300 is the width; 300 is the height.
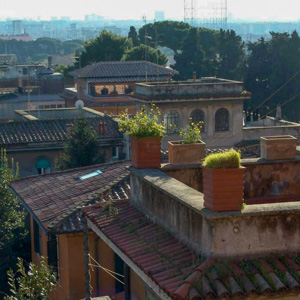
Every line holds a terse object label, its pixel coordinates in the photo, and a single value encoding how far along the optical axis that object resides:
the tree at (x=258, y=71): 55.44
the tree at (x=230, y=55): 61.45
